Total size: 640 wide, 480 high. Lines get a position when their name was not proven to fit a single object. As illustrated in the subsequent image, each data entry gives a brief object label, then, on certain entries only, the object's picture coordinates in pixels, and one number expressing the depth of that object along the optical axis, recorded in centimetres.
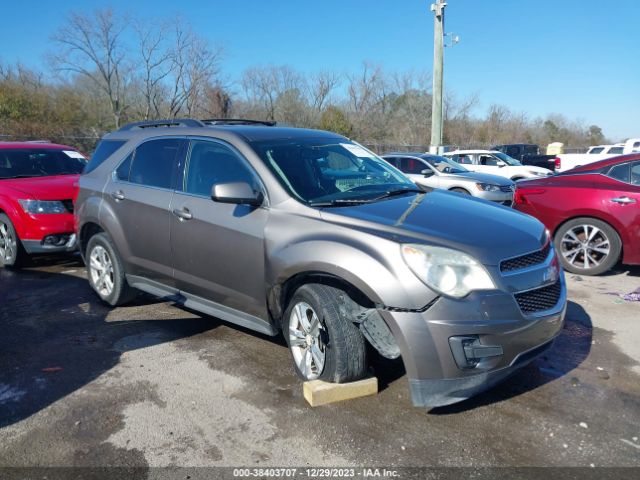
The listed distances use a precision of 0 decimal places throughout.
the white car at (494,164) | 1845
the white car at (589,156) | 2133
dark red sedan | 620
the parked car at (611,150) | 2525
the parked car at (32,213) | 677
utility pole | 1980
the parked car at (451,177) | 1255
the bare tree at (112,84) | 3981
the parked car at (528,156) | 2513
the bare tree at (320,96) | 4603
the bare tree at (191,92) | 3894
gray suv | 294
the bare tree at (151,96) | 4053
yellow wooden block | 333
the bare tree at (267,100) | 4500
